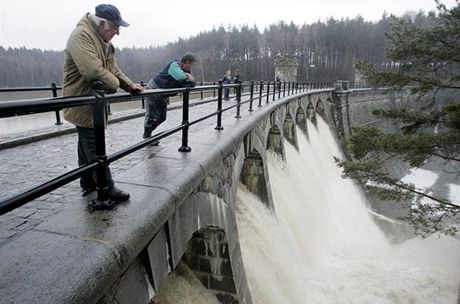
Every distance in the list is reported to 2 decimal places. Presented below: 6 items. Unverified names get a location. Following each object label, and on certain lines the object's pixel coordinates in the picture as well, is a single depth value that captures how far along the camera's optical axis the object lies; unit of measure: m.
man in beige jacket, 2.15
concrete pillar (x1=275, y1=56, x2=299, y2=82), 31.86
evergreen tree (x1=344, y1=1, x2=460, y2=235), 8.40
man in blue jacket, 4.12
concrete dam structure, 1.47
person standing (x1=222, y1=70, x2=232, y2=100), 15.10
